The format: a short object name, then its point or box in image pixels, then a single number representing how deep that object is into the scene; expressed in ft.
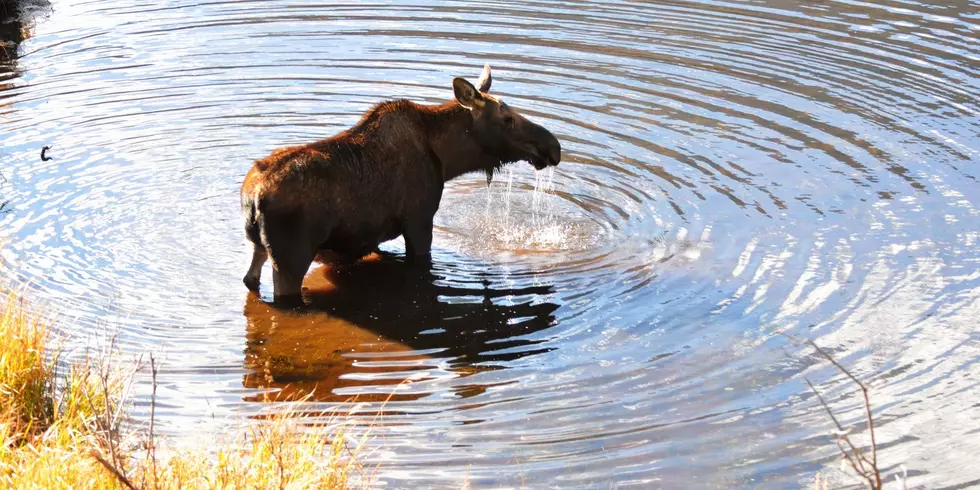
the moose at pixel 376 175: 57.62
